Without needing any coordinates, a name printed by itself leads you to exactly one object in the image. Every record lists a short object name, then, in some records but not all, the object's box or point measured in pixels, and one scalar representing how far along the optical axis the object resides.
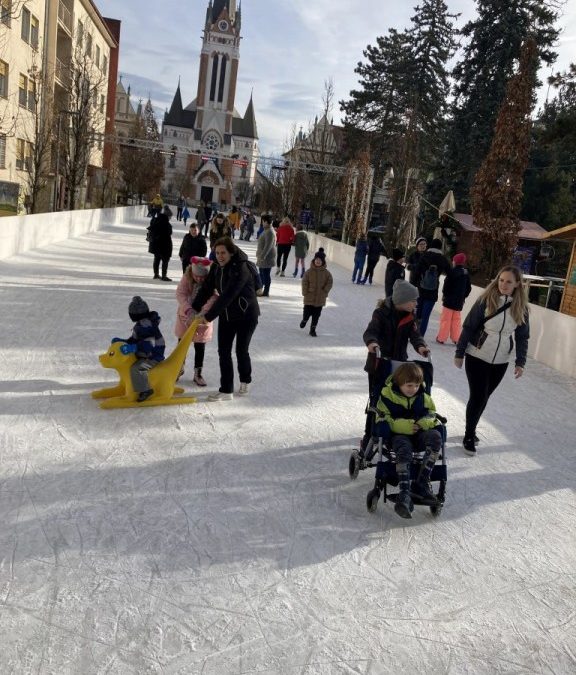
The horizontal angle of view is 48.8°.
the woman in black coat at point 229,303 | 5.33
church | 80.06
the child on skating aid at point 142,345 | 5.24
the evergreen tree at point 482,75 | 31.75
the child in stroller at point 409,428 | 3.70
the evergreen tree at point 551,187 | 32.81
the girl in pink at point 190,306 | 5.77
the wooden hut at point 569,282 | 14.29
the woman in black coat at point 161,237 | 12.00
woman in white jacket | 4.79
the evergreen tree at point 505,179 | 21.06
